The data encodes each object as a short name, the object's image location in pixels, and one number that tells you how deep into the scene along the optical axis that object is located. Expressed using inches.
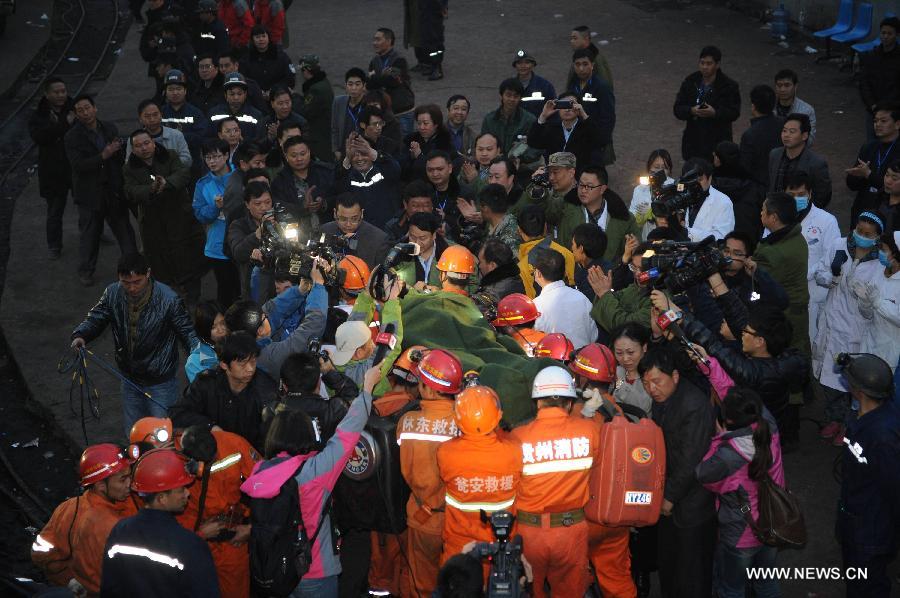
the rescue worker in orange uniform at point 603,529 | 231.3
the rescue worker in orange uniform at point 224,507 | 218.2
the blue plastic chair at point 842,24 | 603.5
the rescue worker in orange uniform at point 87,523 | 208.7
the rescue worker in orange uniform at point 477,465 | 209.5
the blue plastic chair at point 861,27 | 590.9
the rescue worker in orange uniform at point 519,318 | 267.1
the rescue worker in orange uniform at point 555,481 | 216.2
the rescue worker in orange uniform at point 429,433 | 225.1
